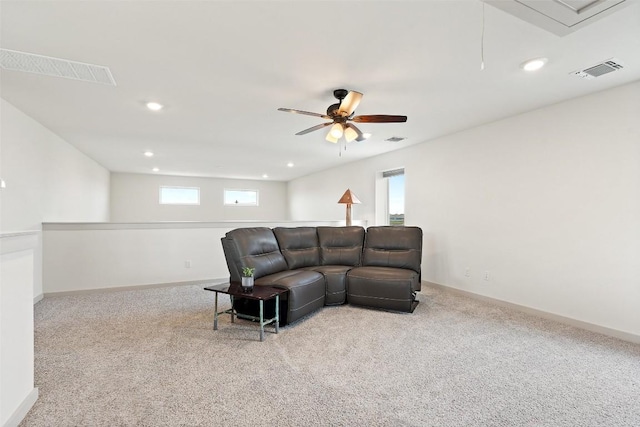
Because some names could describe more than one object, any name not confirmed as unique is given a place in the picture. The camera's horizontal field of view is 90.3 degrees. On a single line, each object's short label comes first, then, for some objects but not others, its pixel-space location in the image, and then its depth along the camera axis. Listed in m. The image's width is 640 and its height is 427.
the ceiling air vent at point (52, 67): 2.42
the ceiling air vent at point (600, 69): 2.60
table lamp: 5.70
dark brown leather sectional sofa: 3.52
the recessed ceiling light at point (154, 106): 3.51
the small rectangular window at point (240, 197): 10.00
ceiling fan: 2.85
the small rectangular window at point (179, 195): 9.19
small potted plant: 3.13
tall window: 6.15
